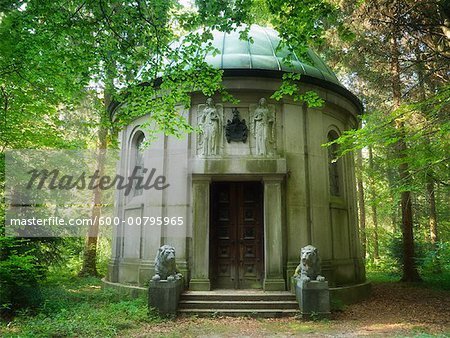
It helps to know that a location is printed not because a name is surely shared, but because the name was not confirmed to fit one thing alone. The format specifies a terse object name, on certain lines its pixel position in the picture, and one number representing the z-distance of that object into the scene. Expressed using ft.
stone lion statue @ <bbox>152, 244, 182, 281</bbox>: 26.55
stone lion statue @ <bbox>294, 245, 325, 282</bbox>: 26.71
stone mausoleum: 31.24
